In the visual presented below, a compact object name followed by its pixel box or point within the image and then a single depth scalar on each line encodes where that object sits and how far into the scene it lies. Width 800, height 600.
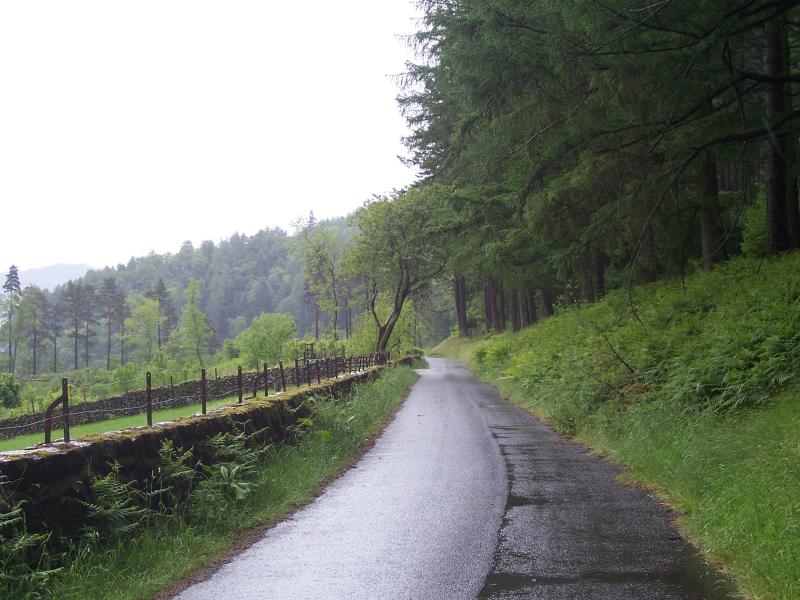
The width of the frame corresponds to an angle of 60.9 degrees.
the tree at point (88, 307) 99.62
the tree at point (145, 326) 95.31
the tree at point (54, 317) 99.69
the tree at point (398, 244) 38.91
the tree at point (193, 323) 80.25
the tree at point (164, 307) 115.81
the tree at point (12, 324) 84.62
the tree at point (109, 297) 108.12
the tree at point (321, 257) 56.84
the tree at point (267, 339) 54.08
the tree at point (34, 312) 85.75
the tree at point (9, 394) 43.41
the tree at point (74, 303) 99.12
